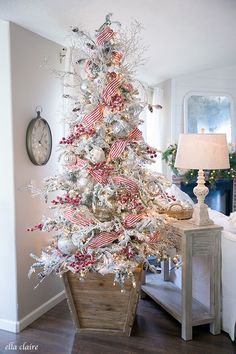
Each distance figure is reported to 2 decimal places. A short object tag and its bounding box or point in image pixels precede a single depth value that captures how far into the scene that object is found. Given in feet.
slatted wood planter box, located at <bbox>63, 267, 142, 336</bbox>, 8.38
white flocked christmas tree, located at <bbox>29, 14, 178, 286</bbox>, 7.99
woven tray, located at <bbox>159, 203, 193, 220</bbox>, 9.52
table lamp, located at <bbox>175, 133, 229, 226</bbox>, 8.50
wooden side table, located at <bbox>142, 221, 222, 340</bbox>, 8.52
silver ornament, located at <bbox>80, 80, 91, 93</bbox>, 8.47
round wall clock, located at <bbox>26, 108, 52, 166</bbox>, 9.32
